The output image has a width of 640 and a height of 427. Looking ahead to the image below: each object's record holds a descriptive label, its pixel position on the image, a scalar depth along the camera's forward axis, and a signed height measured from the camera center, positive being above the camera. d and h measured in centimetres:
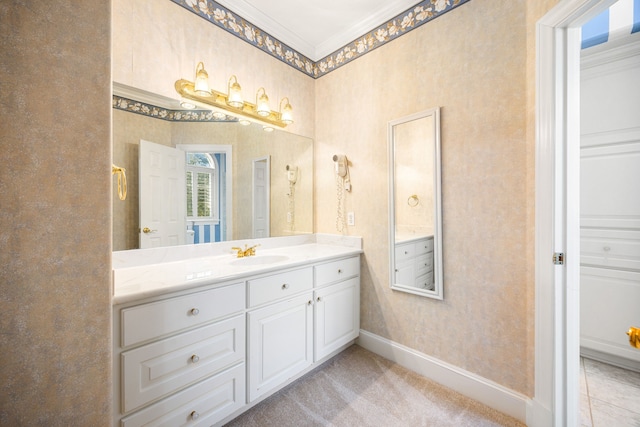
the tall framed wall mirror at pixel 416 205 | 178 +4
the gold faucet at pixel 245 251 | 191 -30
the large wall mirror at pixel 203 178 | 154 +26
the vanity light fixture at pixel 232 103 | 170 +80
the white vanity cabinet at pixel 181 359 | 104 -67
